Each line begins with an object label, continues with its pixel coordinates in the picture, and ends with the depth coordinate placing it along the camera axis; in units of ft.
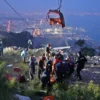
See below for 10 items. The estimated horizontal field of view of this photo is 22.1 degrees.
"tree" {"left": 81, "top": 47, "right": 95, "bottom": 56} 84.26
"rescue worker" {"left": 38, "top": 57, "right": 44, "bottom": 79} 36.38
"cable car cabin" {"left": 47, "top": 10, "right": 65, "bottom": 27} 35.41
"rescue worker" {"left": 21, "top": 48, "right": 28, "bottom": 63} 49.74
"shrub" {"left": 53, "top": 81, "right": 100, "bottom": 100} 28.74
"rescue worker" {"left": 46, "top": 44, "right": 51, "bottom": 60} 40.60
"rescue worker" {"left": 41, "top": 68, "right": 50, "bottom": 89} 32.34
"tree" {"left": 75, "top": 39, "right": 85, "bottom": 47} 99.94
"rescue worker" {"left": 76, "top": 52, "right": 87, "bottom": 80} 37.67
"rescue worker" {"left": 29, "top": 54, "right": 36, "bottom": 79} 38.10
